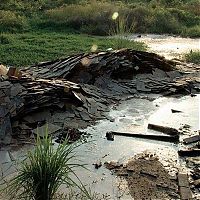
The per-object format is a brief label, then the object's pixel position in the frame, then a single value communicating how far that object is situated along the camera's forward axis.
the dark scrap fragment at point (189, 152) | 6.95
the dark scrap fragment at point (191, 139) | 7.39
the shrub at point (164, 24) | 19.19
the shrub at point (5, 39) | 15.45
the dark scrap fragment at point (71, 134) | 7.48
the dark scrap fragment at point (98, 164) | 6.49
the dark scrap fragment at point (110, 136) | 7.57
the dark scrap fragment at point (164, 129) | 7.76
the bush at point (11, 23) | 18.11
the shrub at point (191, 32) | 18.06
